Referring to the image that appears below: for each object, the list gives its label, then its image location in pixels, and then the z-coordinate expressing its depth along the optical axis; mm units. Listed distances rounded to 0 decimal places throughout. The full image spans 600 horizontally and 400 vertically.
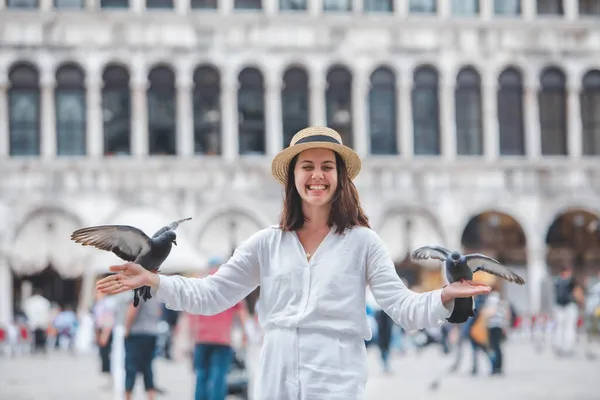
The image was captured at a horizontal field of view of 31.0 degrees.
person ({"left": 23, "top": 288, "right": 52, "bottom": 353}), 23922
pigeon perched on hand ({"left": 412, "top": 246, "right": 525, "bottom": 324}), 3963
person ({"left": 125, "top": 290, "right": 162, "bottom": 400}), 10000
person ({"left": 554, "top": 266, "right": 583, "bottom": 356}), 18094
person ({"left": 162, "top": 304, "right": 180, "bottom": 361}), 20297
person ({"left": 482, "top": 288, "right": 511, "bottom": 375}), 15484
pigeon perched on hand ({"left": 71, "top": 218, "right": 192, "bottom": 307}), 4051
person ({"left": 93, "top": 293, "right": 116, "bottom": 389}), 12203
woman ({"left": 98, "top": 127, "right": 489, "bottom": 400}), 4047
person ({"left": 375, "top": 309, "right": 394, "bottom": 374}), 16297
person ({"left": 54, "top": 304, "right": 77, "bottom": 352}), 25234
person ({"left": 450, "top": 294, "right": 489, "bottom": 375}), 15655
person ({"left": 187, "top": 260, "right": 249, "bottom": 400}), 9219
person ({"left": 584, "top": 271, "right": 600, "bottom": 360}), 16527
